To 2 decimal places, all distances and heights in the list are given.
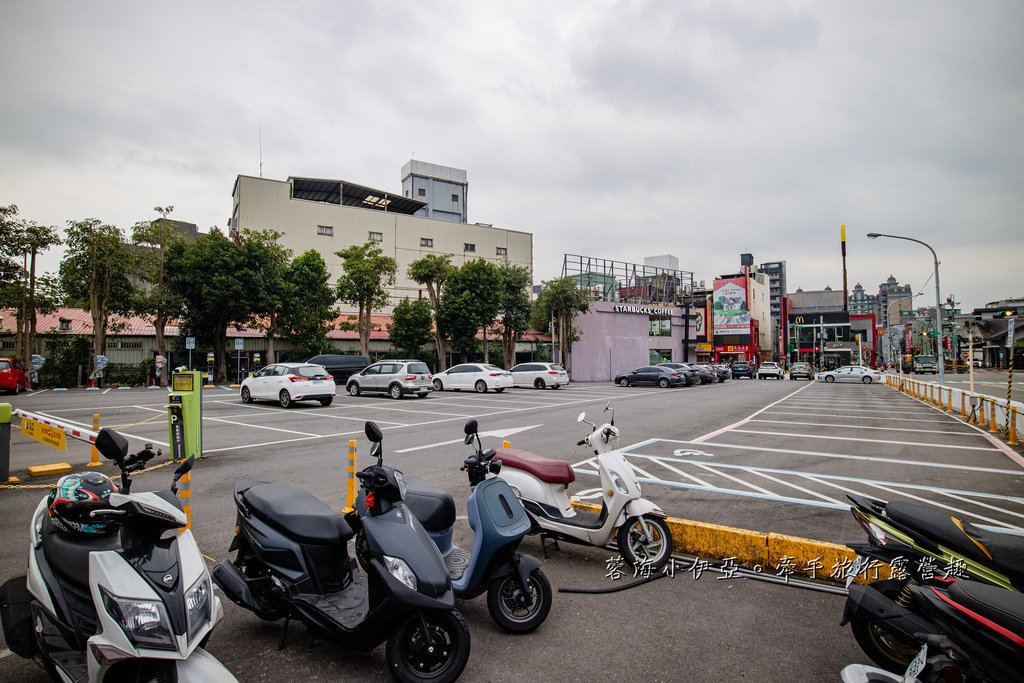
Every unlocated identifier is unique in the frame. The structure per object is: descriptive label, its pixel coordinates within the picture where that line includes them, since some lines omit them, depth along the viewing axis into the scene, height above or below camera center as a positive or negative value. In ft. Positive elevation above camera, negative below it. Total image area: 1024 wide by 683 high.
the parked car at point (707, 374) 122.62 -5.79
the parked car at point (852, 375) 135.03 -6.93
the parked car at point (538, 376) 97.40 -4.66
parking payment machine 28.58 -3.15
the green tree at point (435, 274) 114.73 +16.64
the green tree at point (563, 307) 128.67 +10.47
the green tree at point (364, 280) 111.34 +15.12
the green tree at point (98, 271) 88.69 +14.03
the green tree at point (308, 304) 108.68 +10.05
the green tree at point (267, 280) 99.14 +13.74
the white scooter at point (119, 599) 7.92 -3.93
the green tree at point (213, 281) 95.30 +12.89
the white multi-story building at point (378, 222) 138.31 +36.78
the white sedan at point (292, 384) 59.82 -3.60
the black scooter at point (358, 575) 9.66 -4.41
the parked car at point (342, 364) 102.78 -2.30
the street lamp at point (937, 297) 77.46 +7.61
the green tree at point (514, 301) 118.73 +11.01
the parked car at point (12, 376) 72.74 -2.93
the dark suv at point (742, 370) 158.18 -6.32
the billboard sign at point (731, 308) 231.09 +17.96
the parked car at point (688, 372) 112.27 -4.98
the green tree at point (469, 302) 112.78 +10.36
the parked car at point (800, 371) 157.28 -6.77
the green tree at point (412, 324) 120.16 +6.20
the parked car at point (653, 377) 109.19 -5.84
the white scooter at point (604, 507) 15.24 -4.58
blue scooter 11.80 -4.88
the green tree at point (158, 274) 94.07 +14.48
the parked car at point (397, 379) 72.23 -3.67
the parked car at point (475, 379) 86.99 -4.54
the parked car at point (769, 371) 150.80 -6.34
